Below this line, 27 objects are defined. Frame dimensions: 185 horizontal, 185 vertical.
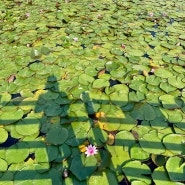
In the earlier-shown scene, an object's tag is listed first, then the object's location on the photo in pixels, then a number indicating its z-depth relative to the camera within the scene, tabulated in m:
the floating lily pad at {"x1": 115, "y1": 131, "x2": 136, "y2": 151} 1.75
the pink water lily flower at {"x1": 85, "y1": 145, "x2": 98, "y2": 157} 1.65
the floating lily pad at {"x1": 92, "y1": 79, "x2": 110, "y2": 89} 2.35
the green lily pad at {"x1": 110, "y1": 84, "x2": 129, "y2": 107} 2.14
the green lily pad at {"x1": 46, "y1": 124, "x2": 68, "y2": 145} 1.75
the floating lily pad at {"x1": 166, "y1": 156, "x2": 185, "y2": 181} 1.51
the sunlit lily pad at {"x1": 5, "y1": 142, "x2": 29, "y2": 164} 1.64
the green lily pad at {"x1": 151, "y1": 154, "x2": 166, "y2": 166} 1.62
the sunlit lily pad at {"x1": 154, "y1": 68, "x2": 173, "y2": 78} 2.53
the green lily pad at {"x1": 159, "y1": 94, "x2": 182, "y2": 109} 2.09
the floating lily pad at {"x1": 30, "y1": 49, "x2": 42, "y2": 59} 2.91
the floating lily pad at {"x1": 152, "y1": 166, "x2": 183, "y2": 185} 1.49
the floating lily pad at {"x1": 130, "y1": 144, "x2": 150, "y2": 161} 1.66
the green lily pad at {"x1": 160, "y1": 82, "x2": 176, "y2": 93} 2.29
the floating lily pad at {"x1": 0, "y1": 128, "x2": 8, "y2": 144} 1.80
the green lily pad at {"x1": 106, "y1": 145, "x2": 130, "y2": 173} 1.60
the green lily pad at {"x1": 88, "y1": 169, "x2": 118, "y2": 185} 1.49
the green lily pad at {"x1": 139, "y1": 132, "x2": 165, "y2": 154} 1.69
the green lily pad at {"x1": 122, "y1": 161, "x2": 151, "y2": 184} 1.52
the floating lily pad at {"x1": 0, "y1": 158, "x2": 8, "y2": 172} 1.57
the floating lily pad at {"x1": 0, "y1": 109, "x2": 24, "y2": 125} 1.95
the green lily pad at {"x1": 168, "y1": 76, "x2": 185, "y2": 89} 2.36
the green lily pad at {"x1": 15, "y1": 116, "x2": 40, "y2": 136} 1.84
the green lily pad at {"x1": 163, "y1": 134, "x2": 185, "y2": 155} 1.69
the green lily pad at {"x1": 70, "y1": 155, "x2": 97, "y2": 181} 1.52
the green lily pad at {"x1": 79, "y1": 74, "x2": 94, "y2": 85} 2.42
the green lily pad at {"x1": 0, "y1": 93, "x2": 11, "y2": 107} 2.17
